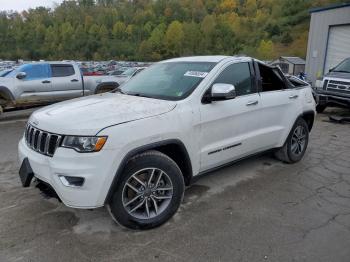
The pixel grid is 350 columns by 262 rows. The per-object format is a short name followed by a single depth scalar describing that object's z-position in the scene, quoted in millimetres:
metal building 16984
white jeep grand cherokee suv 2947
